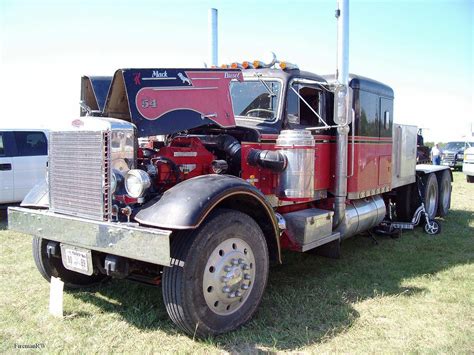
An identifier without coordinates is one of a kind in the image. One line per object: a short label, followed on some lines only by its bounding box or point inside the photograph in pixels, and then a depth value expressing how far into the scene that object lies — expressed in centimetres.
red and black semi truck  347
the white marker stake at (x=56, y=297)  410
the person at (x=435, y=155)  2114
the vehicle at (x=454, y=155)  2517
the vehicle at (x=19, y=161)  918
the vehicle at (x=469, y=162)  1769
